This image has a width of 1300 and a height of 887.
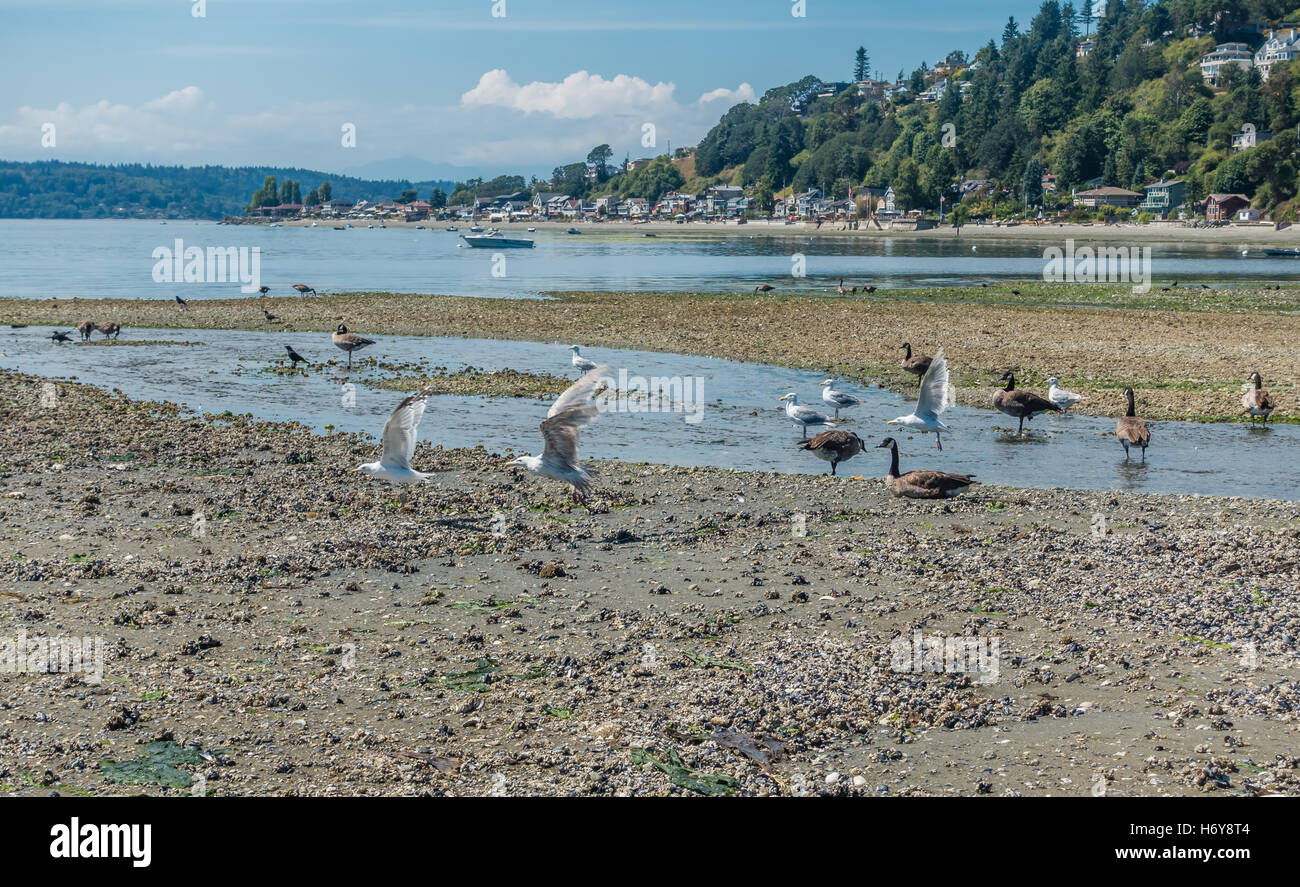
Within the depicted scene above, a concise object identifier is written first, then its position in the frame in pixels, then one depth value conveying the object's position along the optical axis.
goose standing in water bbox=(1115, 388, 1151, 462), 20.30
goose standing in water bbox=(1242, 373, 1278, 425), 23.48
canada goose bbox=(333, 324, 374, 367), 33.56
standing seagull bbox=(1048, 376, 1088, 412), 25.00
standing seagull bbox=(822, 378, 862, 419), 24.31
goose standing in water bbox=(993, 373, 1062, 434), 23.45
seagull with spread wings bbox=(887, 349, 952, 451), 20.11
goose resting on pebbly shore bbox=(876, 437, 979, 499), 17.14
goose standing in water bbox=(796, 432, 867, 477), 19.41
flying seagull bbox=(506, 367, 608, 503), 14.78
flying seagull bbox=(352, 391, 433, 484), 15.37
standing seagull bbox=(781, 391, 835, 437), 22.25
